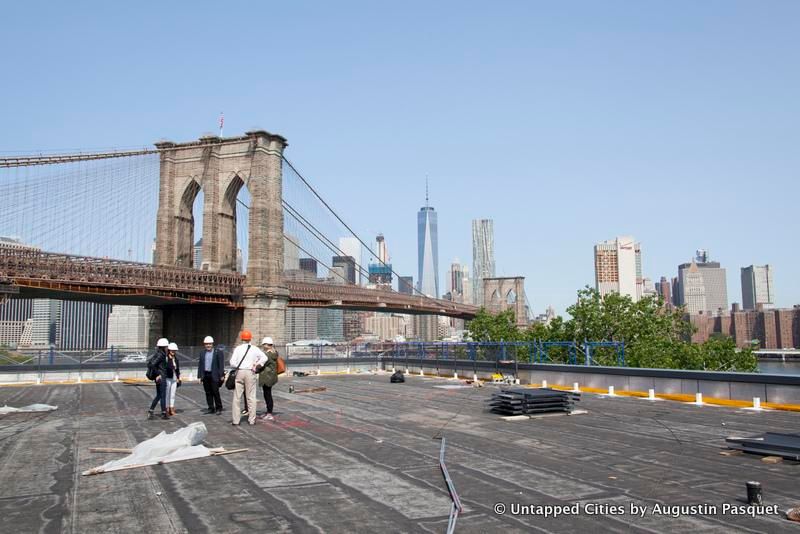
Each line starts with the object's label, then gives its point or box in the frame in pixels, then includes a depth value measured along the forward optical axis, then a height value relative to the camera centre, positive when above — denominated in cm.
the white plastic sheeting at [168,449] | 1013 -204
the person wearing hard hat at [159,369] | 1606 -111
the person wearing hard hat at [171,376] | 1655 -132
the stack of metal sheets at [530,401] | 1608 -204
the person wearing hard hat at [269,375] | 1602 -129
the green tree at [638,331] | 6925 -131
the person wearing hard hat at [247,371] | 1486 -109
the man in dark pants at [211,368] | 1692 -114
